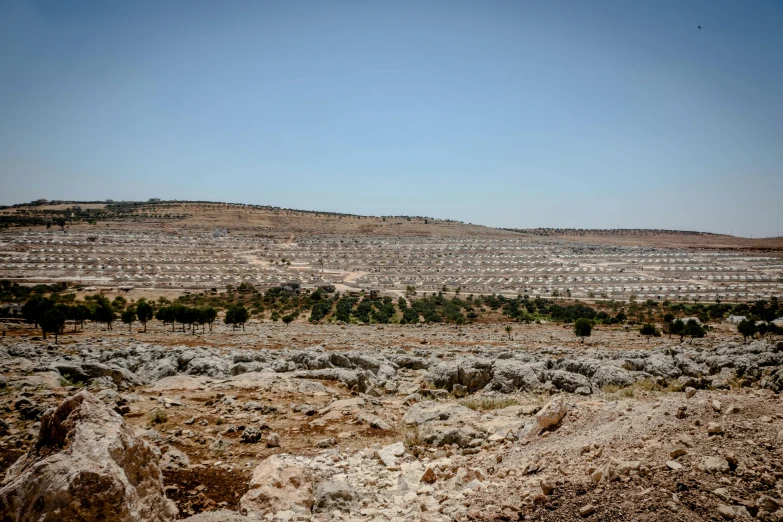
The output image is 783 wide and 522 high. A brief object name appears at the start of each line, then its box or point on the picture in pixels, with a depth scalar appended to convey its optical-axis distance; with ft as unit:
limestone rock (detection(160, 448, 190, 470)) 23.03
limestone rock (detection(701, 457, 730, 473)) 16.42
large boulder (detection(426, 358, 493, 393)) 45.83
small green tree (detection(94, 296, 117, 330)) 121.43
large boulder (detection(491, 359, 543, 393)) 43.52
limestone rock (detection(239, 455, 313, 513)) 19.61
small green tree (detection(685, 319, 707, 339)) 112.06
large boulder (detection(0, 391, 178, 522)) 13.23
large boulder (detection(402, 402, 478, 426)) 31.14
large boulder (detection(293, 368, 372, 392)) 45.82
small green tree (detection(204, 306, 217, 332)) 129.29
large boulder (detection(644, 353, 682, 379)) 46.39
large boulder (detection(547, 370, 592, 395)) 42.62
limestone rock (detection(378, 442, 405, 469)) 24.52
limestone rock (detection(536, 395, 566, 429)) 26.02
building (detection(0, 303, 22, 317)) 135.54
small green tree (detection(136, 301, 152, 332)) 119.96
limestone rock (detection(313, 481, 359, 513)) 19.67
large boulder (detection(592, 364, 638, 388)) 43.11
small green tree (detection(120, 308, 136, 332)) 124.36
